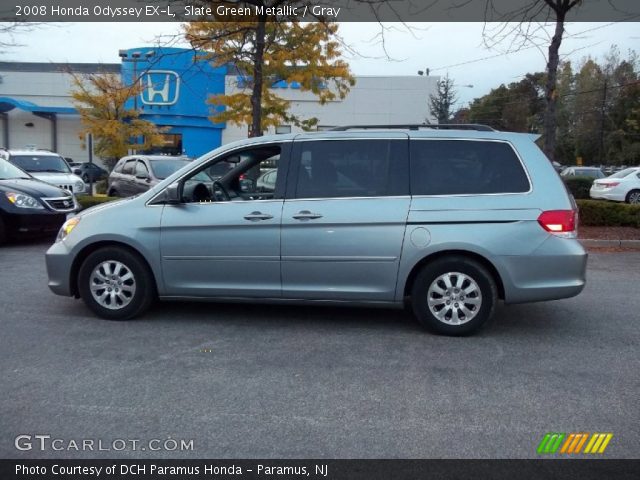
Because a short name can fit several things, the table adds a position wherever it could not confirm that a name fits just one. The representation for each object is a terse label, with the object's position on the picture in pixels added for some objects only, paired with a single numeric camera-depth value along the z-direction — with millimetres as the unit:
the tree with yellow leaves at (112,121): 24406
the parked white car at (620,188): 19641
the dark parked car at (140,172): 15367
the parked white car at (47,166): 15320
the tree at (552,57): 11391
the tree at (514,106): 59875
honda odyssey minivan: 5293
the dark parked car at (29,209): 10125
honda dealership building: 34344
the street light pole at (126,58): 26564
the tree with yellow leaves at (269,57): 12281
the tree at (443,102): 35938
